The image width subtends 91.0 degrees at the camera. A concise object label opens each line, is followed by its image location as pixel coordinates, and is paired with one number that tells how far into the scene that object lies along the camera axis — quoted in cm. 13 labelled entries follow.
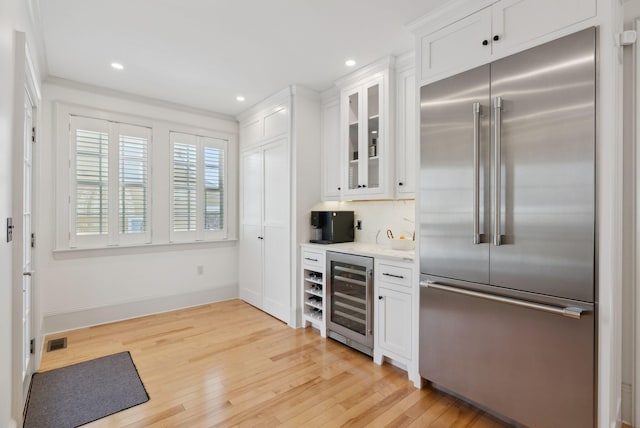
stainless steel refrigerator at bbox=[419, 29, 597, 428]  164
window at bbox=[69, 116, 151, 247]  358
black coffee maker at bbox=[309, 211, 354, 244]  354
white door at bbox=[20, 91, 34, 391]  244
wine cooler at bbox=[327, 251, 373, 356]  285
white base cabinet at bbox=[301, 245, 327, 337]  336
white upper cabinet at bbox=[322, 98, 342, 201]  361
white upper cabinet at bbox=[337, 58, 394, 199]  296
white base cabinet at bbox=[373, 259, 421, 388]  248
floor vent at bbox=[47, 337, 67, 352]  307
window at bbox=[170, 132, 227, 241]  427
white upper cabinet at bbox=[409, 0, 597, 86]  172
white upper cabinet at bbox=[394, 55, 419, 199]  281
